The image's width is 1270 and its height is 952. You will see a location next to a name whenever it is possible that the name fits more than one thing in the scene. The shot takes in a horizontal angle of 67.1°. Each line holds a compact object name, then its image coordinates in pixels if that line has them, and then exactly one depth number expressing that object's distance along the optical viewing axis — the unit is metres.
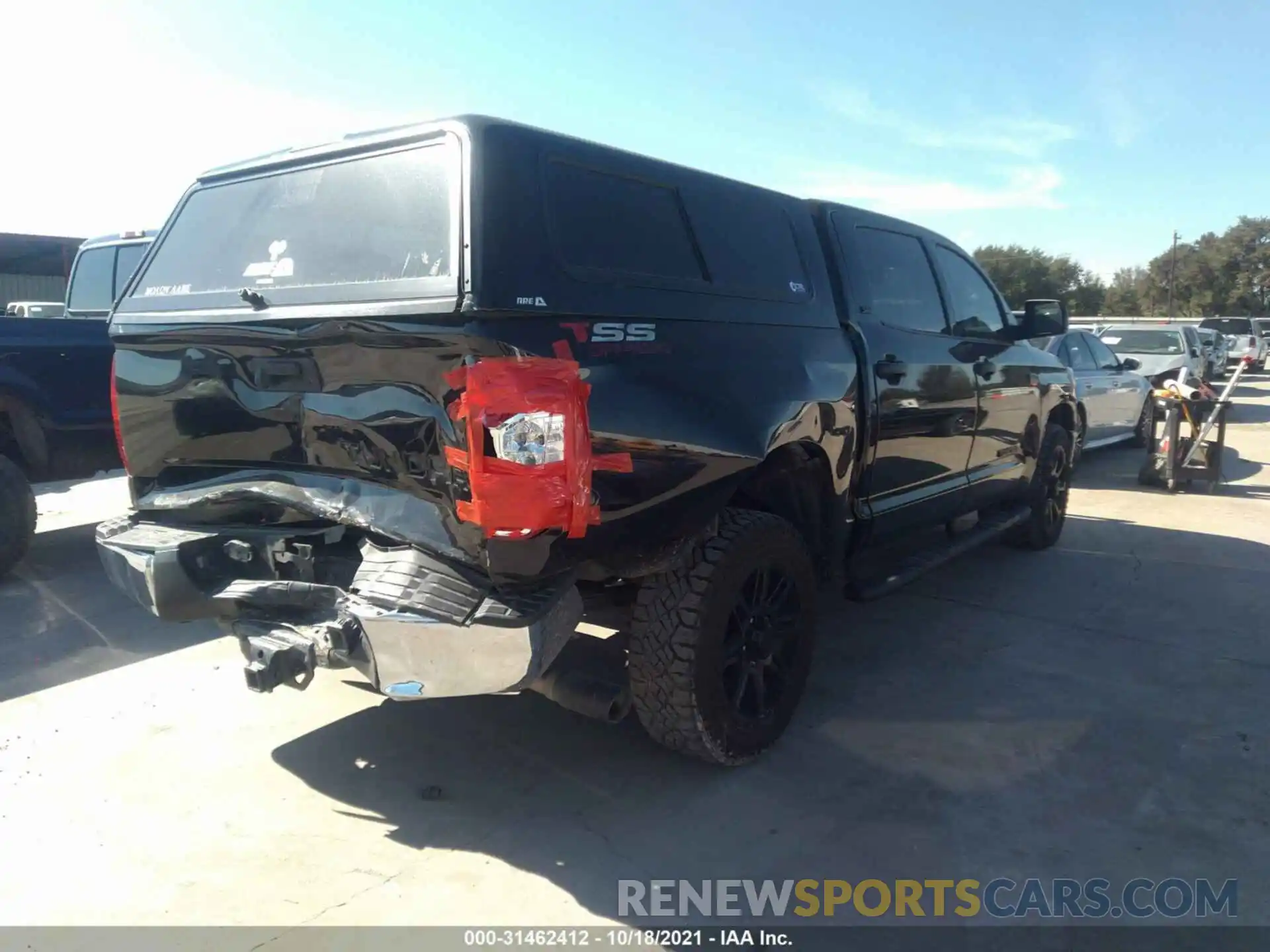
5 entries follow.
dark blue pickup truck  5.92
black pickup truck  2.63
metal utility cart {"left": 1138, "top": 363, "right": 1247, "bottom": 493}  9.31
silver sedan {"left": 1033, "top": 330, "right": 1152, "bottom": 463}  10.26
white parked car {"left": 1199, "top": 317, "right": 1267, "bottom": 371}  25.53
